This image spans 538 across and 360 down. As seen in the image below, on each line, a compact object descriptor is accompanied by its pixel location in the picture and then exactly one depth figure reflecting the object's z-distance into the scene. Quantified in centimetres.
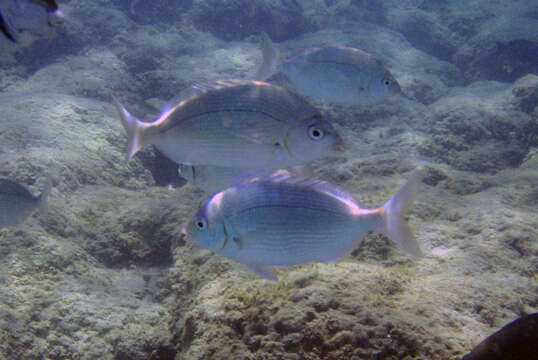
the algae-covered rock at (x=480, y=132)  569
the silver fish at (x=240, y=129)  181
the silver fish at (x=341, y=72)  299
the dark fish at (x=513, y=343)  142
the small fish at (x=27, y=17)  95
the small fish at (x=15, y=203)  298
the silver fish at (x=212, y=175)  223
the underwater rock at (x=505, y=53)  1197
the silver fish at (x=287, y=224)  164
